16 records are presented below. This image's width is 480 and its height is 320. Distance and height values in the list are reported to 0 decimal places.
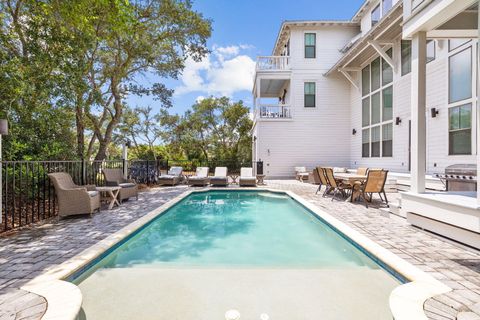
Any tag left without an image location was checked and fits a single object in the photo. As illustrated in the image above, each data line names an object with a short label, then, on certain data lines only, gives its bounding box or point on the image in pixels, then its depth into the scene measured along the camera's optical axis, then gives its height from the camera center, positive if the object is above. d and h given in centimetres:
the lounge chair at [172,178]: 1130 -84
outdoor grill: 507 -37
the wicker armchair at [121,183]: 680 -67
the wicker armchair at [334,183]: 728 -71
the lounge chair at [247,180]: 1101 -90
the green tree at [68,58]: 570 +289
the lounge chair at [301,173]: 1262 -72
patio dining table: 688 -62
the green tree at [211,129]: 1992 +245
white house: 424 +225
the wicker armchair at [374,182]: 613 -56
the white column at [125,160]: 923 -2
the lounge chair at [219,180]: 1095 -90
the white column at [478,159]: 300 +0
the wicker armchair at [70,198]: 489 -77
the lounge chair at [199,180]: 1116 -91
